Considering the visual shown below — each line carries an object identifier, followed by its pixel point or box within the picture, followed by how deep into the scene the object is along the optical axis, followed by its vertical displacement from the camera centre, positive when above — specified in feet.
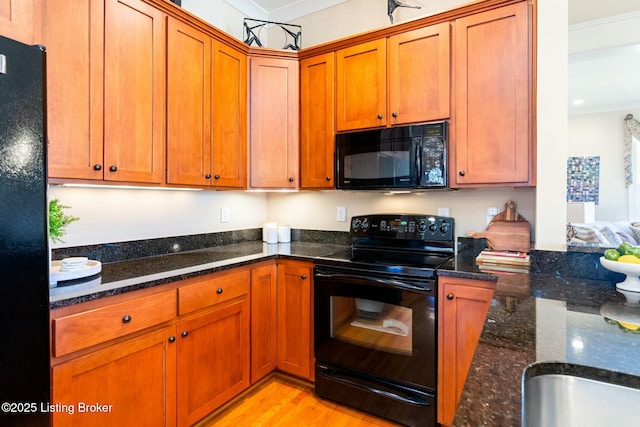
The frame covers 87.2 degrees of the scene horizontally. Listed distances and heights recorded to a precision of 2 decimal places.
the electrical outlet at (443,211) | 7.59 -0.02
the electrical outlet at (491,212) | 7.11 -0.02
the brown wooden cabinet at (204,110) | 6.38 +2.08
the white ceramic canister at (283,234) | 9.10 -0.64
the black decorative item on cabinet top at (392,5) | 7.75 +4.75
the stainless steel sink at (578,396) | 2.28 -1.30
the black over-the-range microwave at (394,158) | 6.58 +1.09
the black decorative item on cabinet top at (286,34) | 8.59 +4.92
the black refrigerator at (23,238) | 3.02 -0.27
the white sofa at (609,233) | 10.81 -0.73
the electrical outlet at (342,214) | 8.84 -0.09
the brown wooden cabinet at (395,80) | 6.66 +2.77
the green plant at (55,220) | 4.51 -0.15
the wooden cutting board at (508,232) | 6.50 -0.42
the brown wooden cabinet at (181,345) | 4.28 -2.20
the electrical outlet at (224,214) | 8.67 -0.10
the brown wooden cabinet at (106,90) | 4.84 +1.91
